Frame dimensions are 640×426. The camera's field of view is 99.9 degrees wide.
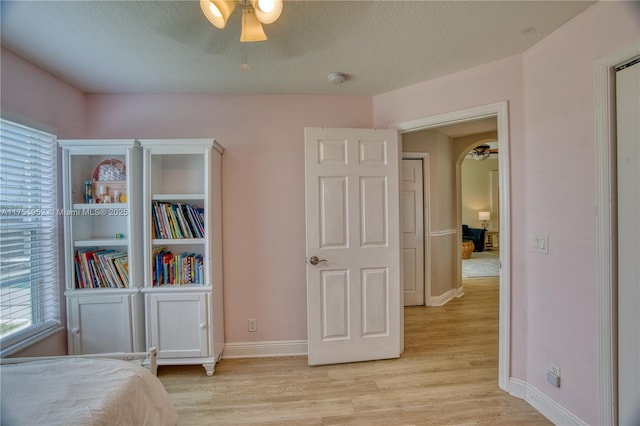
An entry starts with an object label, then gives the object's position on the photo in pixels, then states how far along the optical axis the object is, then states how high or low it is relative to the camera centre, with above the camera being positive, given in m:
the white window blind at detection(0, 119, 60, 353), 1.80 -0.15
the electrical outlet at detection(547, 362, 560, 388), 1.69 -1.07
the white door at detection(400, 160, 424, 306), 3.82 -0.36
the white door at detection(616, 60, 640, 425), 1.30 -0.18
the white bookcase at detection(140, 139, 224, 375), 2.19 -0.47
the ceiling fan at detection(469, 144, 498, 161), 6.14 +1.36
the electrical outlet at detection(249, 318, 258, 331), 2.55 -1.06
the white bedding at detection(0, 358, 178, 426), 0.95 -0.70
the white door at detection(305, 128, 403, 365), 2.35 -0.30
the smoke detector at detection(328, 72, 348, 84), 2.17 +1.10
